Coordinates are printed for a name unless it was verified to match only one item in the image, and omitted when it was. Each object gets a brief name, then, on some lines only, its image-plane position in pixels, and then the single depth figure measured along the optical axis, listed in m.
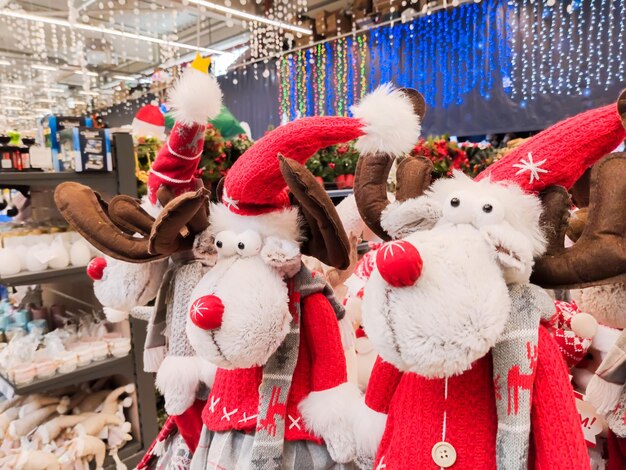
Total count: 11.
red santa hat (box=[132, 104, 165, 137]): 2.29
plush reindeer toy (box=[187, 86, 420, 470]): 0.78
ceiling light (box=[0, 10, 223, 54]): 5.32
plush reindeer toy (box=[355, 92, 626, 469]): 0.59
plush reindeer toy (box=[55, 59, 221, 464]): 1.00
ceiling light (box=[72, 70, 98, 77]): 8.90
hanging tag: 0.99
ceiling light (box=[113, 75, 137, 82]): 10.48
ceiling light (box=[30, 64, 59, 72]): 8.64
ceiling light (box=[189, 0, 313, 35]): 5.01
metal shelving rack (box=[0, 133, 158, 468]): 1.78
